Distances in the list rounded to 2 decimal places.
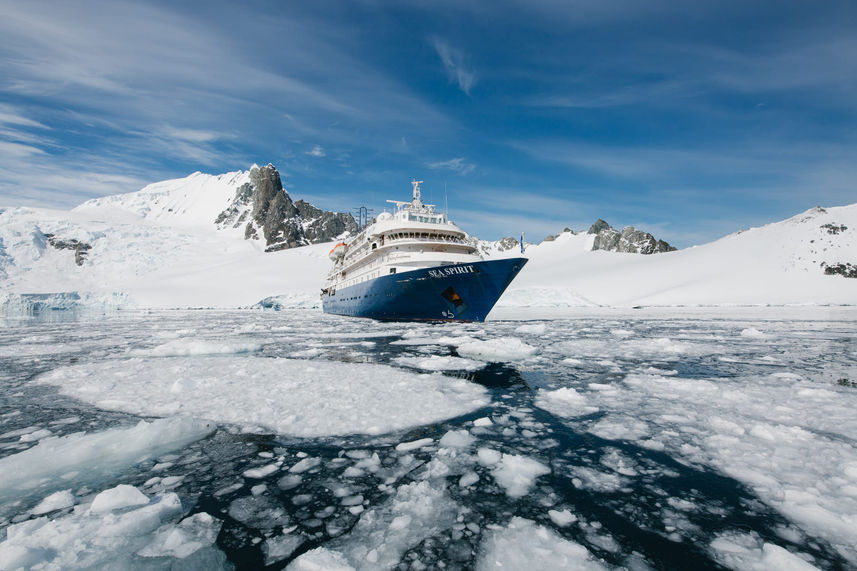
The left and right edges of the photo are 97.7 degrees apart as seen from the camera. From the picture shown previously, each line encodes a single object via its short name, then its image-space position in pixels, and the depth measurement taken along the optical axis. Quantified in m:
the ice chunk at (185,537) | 2.23
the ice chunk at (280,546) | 2.19
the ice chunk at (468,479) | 3.11
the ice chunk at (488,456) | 3.53
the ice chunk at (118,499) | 2.65
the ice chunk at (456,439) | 3.94
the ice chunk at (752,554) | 2.04
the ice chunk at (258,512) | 2.56
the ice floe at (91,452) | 3.21
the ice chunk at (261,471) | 3.25
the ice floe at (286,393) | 4.80
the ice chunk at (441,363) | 8.31
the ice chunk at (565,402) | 5.11
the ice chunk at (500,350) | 9.83
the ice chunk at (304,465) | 3.36
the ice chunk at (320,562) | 2.06
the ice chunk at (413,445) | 3.85
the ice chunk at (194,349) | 10.56
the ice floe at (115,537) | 2.11
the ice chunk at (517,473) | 3.05
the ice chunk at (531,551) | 2.12
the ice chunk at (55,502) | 2.72
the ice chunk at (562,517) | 2.54
